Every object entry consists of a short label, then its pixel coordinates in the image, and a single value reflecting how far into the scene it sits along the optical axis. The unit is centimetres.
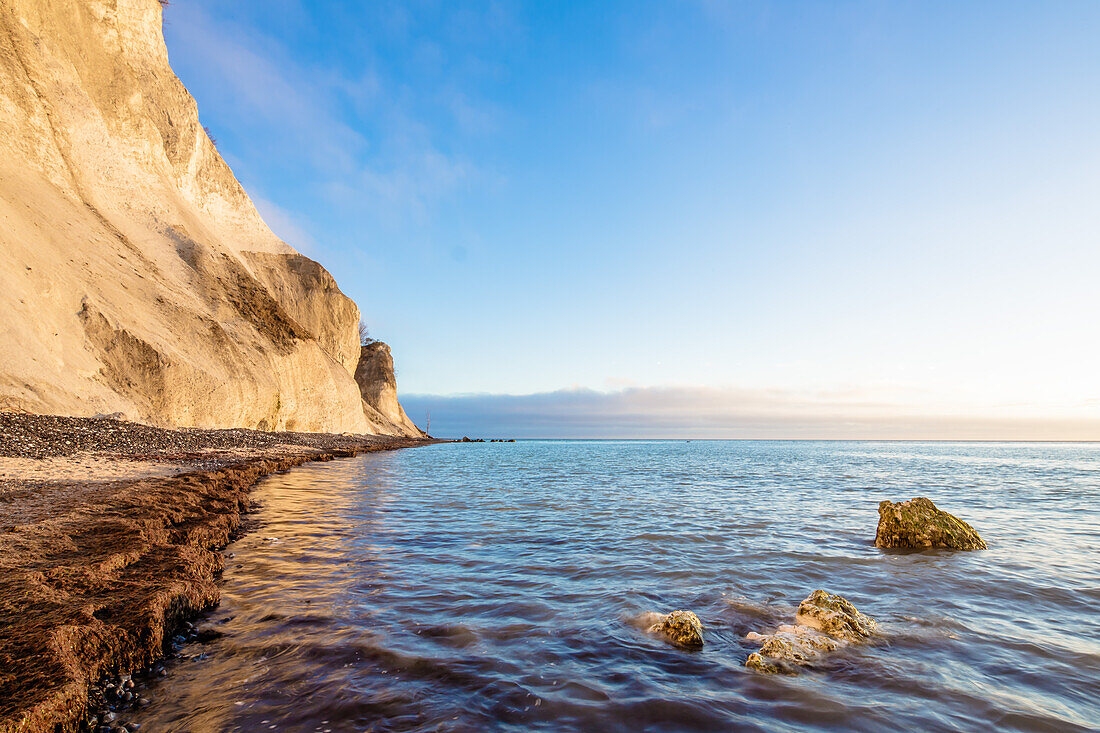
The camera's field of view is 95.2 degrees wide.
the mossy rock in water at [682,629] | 502
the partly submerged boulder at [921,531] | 958
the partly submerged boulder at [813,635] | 459
